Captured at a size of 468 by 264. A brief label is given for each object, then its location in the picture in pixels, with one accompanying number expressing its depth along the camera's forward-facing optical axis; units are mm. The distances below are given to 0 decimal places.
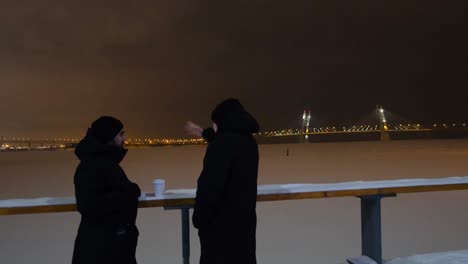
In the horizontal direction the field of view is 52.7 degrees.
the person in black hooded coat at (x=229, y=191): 1939
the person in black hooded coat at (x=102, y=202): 1999
